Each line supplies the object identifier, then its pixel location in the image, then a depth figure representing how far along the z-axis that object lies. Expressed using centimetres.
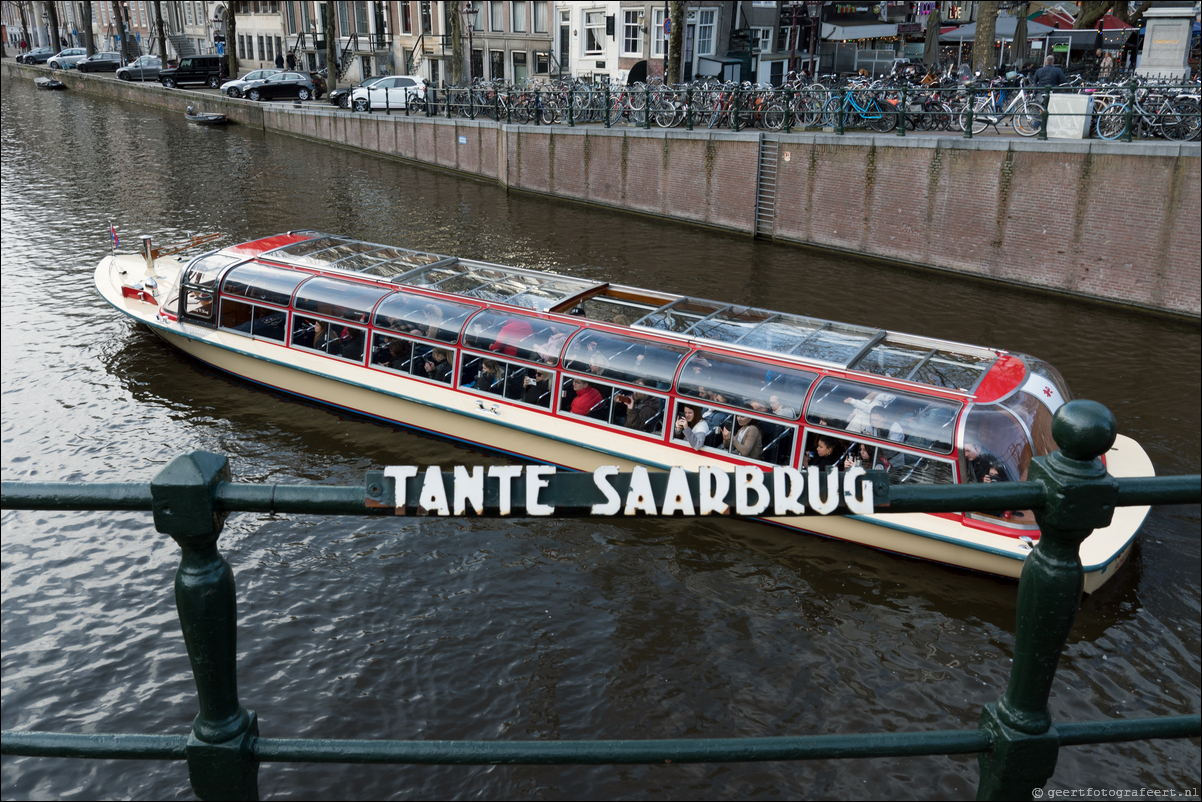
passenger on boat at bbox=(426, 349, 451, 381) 1384
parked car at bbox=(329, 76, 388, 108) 4569
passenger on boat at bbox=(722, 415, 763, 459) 1143
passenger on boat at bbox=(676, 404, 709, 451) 1180
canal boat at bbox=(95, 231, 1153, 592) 1046
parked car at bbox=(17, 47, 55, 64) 8156
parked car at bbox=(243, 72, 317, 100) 5216
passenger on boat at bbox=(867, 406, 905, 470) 1054
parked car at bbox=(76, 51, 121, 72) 7022
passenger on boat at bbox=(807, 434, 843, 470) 1096
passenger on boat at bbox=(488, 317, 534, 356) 1309
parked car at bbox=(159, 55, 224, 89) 5950
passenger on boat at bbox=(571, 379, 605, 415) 1262
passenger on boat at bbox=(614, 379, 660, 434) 1213
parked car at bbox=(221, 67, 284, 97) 5262
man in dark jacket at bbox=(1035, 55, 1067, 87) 2220
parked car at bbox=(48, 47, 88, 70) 7394
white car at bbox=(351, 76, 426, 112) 4238
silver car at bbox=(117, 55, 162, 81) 6406
